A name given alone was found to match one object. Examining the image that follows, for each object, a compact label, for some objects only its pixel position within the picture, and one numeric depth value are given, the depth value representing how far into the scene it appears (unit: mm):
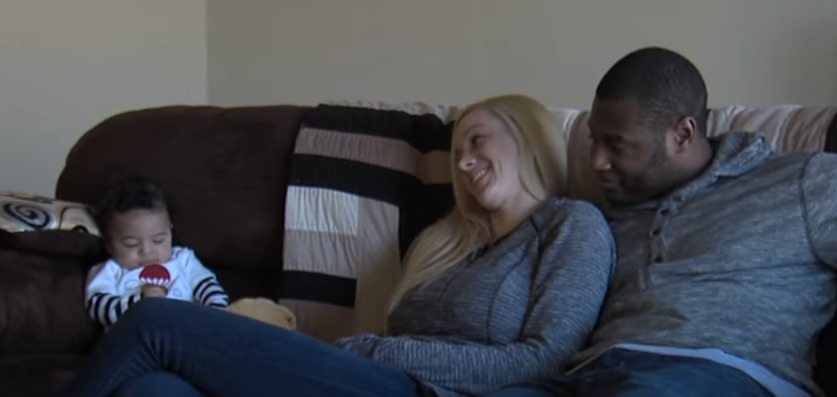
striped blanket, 2311
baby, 2363
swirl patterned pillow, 2287
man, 1702
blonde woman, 1754
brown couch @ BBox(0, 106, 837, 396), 2273
